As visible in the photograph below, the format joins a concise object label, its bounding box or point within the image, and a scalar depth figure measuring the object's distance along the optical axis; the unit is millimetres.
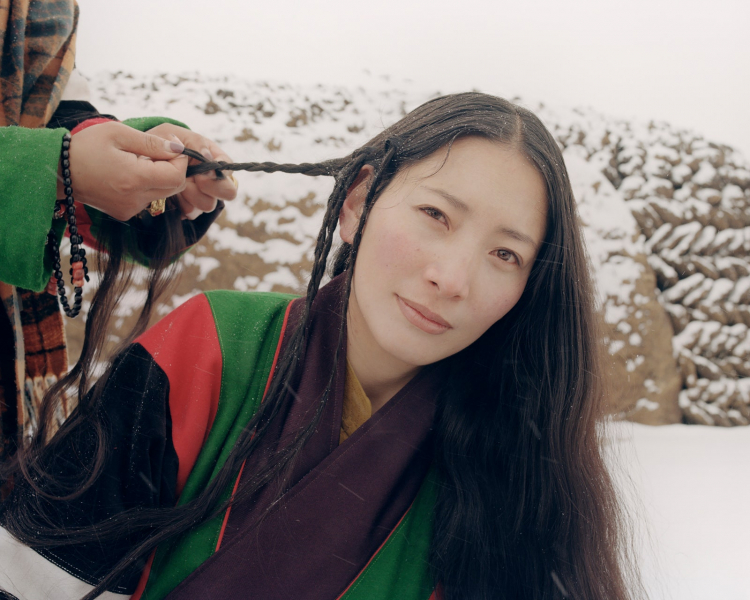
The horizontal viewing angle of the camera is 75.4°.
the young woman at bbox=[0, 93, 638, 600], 715
